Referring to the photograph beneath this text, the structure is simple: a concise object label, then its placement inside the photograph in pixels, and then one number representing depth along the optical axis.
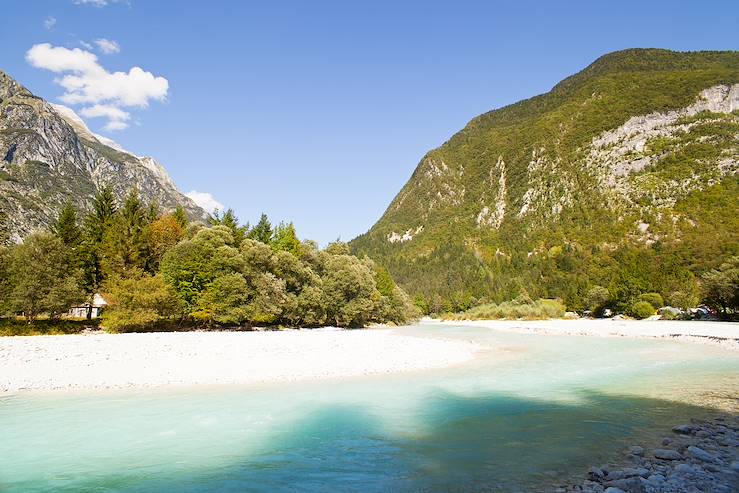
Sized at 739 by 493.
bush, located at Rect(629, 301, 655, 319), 93.40
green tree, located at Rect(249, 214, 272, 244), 83.97
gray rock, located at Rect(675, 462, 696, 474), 9.09
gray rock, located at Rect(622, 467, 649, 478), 9.03
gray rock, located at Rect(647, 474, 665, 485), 8.55
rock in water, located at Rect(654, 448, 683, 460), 10.17
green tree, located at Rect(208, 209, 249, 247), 76.94
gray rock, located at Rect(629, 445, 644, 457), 10.82
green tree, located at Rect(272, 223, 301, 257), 78.49
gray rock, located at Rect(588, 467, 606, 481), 9.16
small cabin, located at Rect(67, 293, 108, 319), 54.81
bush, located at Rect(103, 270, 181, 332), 45.62
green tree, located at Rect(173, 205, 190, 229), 74.50
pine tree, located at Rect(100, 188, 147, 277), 53.84
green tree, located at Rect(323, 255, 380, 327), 71.69
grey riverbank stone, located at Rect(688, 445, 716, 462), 9.96
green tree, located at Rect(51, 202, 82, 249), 54.41
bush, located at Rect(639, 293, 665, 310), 99.50
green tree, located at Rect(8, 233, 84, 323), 42.59
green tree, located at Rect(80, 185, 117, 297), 53.78
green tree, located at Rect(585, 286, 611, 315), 110.94
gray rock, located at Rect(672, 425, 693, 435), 12.58
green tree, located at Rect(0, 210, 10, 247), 55.97
